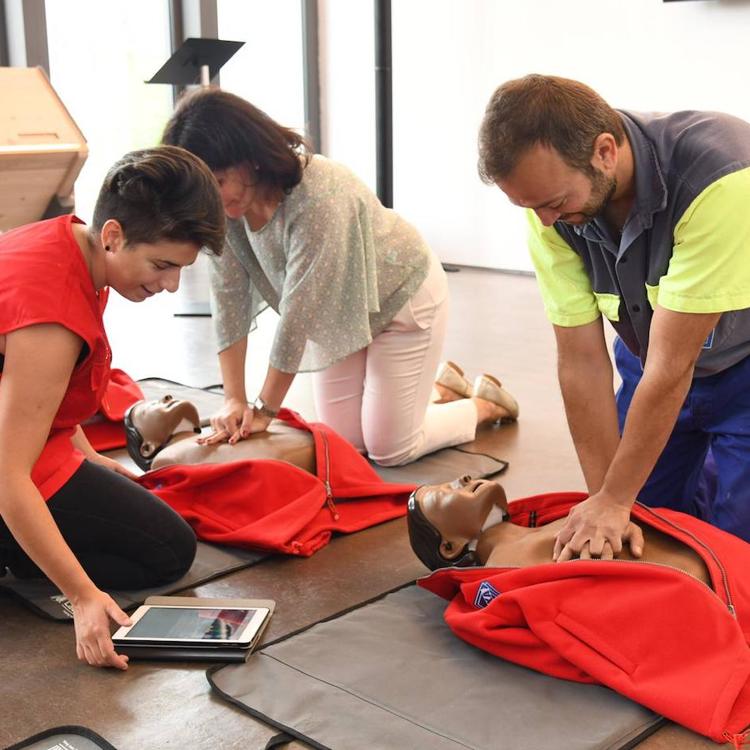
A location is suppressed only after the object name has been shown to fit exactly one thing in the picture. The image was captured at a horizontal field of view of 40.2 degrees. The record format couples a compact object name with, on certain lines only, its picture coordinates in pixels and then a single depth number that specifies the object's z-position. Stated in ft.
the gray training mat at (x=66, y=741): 5.24
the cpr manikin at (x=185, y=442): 8.40
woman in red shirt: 5.55
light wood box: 14.62
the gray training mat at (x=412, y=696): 5.27
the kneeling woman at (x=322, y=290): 7.95
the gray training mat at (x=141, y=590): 6.75
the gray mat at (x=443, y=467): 9.61
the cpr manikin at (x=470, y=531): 6.33
